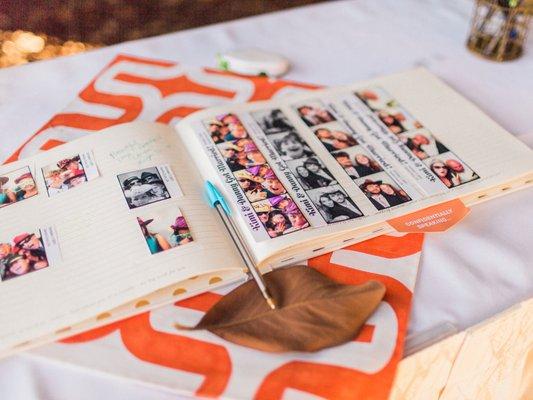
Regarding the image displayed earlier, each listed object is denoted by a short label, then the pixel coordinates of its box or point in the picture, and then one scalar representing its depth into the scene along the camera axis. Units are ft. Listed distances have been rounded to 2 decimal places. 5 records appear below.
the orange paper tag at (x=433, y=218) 1.58
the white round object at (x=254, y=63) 2.34
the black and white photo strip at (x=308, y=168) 1.60
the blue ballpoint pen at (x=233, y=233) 1.38
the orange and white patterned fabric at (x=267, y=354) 1.22
